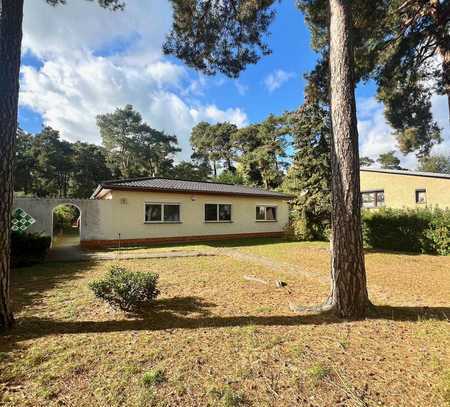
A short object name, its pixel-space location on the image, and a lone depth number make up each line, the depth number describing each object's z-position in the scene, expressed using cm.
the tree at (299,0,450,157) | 729
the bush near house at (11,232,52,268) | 740
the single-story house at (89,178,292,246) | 1199
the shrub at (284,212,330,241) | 1362
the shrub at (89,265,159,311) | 385
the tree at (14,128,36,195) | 2706
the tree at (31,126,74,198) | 2875
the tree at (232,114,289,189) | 3130
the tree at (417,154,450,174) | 4856
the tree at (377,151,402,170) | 5407
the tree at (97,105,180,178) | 3409
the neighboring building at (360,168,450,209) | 1748
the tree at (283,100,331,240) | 1222
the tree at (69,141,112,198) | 3050
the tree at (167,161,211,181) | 3662
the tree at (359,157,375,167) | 5433
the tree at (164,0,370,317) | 378
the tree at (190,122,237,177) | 3772
